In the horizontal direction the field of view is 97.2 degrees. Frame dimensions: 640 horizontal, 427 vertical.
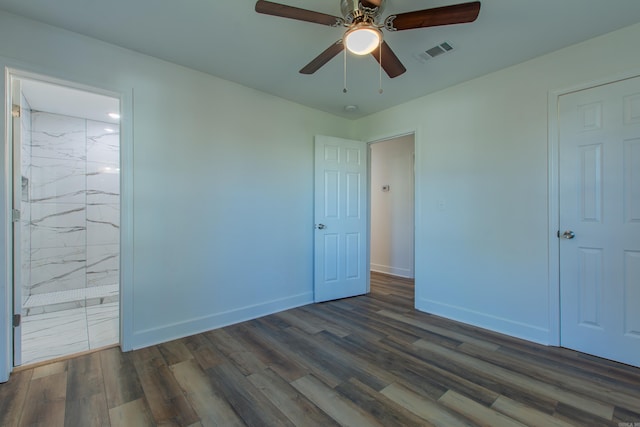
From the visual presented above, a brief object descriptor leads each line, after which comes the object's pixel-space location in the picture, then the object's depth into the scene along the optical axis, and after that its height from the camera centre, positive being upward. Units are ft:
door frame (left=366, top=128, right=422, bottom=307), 11.21 +0.35
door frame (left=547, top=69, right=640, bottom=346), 8.10 -0.06
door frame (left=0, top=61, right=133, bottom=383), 6.48 +0.39
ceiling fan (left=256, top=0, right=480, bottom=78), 5.04 +3.62
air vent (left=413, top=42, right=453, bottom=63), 7.70 +4.55
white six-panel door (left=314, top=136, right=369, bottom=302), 12.11 -0.27
